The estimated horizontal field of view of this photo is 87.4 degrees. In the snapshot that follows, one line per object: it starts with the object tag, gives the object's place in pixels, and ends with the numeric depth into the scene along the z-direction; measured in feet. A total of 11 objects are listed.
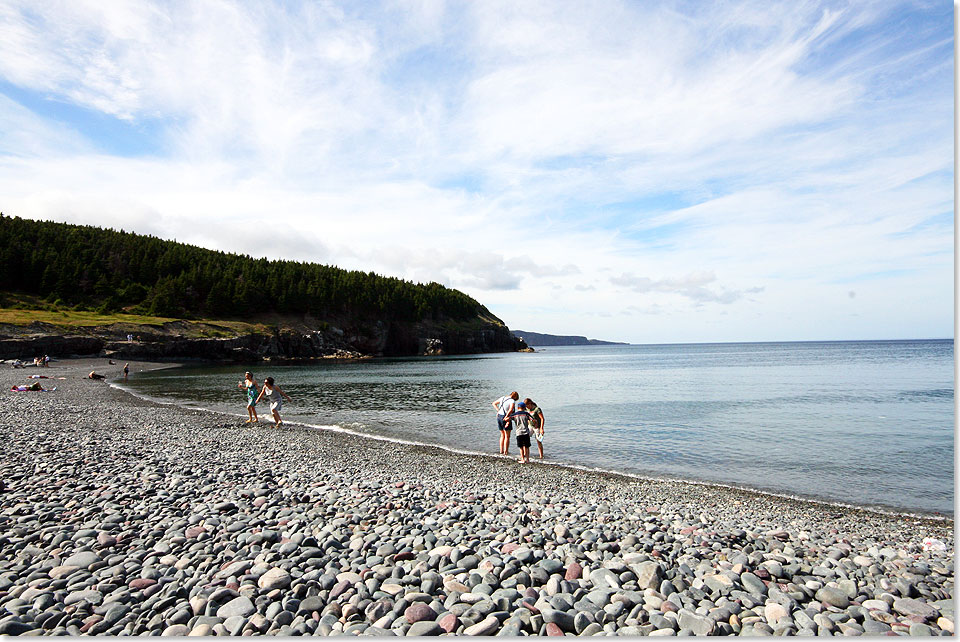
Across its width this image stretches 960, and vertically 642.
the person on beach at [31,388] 129.86
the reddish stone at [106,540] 25.30
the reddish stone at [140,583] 20.63
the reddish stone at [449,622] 17.88
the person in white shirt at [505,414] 64.03
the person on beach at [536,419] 61.31
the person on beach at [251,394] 86.79
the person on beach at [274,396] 83.21
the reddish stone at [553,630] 17.63
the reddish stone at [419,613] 18.22
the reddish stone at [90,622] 17.77
